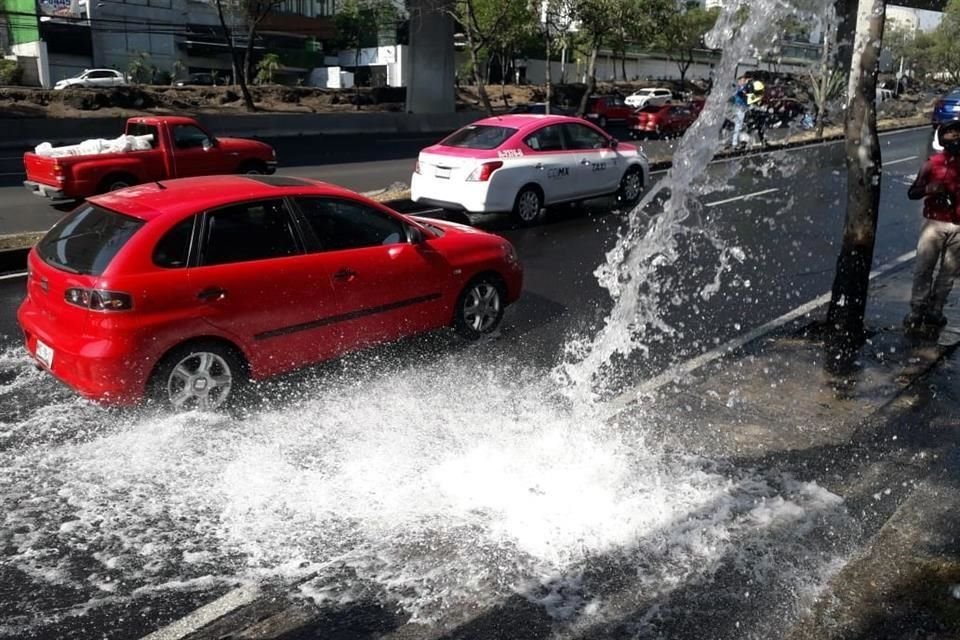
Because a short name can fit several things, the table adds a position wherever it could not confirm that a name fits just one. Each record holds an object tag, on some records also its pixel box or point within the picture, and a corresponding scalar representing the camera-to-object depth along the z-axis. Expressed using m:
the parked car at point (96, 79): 46.61
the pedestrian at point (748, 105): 17.06
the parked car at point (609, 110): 39.16
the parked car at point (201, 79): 54.12
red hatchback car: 5.22
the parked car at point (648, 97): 42.34
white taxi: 12.35
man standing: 7.14
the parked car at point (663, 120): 32.06
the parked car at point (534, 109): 31.88
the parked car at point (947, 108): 30.48
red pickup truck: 13.27
